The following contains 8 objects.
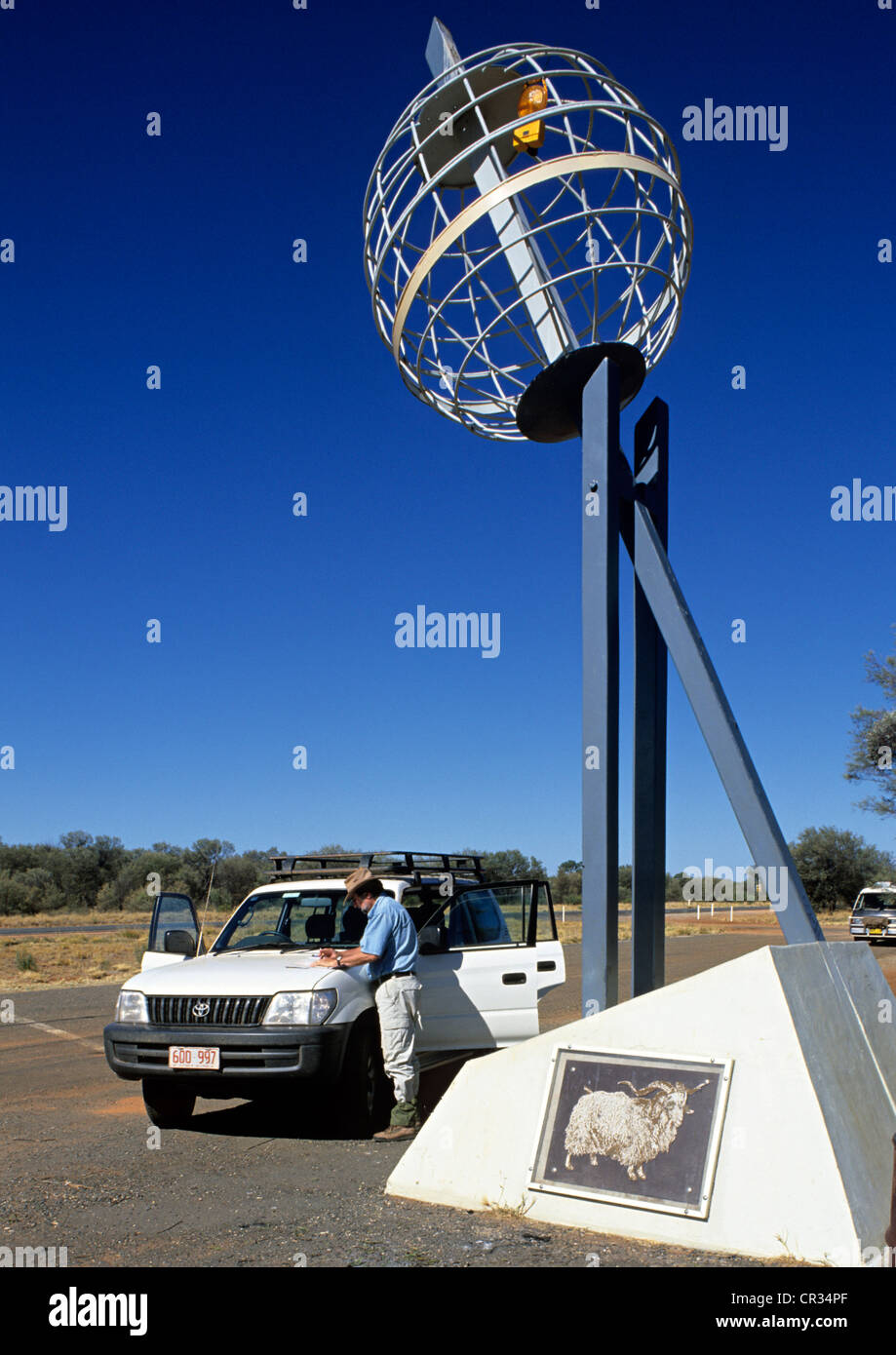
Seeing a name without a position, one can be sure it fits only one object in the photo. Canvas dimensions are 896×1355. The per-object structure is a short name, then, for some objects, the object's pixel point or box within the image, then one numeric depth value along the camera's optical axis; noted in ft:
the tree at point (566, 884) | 270.46
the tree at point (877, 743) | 110.93
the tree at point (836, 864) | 213.66
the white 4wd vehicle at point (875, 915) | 105.50
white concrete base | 15.40
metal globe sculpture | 23.50
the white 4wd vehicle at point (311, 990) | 22.86
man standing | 23.73
